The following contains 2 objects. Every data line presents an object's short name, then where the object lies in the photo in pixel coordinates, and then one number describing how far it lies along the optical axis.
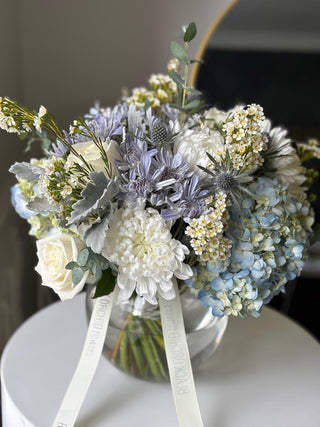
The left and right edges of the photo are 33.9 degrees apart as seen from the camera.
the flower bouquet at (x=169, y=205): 0.67
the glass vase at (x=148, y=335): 0.83
